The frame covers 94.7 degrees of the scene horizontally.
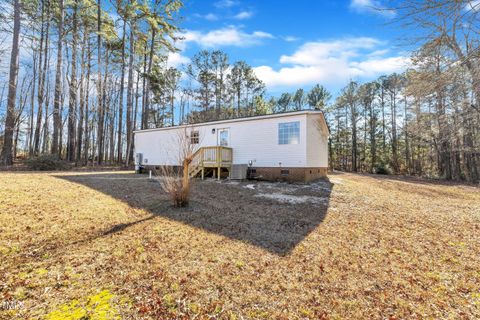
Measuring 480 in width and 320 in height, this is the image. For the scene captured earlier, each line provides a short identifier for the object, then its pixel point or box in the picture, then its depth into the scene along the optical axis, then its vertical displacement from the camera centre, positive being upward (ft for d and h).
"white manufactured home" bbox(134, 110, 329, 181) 35.83 +3.38
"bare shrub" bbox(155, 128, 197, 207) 19.36 -1.64
